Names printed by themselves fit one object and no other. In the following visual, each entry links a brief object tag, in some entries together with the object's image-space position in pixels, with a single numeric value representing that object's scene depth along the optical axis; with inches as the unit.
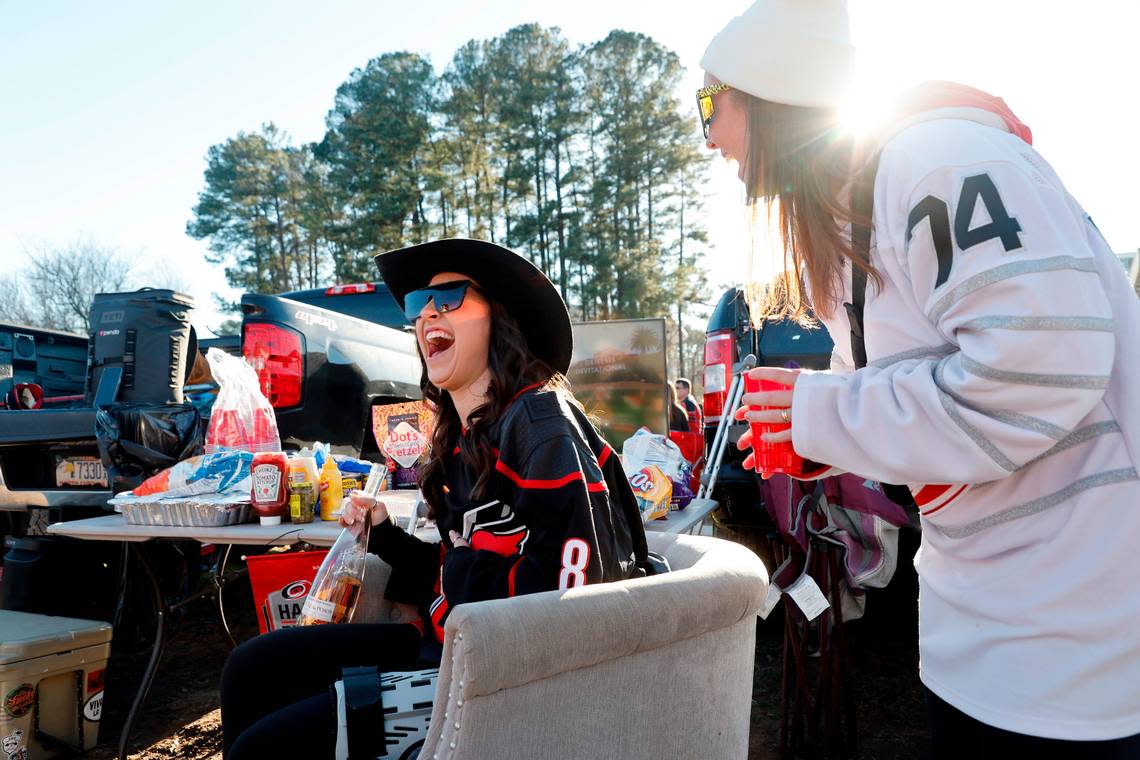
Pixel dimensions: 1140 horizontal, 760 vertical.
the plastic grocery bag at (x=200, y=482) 113.9
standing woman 32.0
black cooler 188.1
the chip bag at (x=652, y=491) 110.9
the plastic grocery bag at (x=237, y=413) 131.8
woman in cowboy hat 66.4
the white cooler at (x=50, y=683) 117.7
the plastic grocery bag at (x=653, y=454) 123.6
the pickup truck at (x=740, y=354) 154.9
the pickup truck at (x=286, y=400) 160.7
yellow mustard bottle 116.2
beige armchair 47.2
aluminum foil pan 111.3
